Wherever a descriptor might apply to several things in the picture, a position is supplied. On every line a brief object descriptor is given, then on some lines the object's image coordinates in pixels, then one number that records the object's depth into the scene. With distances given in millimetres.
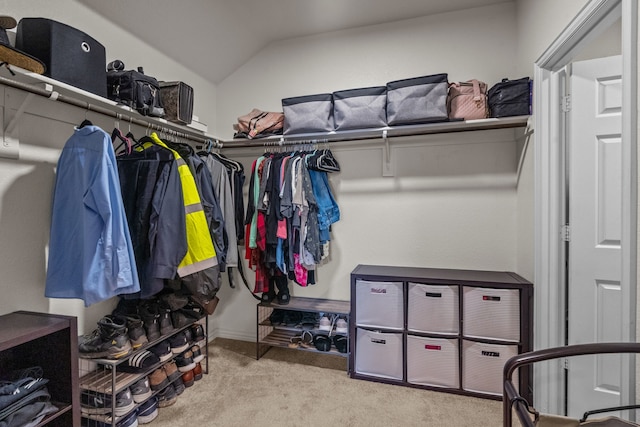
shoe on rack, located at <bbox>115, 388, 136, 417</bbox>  1573
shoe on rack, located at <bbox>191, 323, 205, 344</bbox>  2099
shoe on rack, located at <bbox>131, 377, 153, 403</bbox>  1671
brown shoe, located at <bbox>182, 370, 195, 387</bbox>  2040
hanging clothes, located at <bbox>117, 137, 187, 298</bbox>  1557
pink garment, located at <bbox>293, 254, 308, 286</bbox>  2266
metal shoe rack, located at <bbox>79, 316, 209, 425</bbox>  1516
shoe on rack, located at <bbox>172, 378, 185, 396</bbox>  1940
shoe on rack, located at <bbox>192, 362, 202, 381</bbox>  2117
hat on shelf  1114
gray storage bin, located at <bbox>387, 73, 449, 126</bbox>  1971
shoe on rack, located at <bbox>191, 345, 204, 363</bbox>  2047
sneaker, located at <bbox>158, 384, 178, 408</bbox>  1859
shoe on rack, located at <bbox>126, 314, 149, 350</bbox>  1642
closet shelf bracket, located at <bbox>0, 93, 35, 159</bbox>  1375
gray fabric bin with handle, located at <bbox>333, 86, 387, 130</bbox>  2119
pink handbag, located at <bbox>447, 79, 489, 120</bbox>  1982
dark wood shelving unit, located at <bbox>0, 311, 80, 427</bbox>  1265
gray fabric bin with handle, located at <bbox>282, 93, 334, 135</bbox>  2234
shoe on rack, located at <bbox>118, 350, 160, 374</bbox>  1688
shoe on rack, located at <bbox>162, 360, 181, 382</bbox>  1897
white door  1562
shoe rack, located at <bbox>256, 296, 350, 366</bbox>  2311
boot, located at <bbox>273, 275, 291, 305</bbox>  2455
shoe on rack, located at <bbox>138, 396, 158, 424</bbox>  1713
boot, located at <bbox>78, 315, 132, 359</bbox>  1517
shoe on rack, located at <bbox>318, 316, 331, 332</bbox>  2324
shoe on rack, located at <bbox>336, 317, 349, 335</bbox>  2271
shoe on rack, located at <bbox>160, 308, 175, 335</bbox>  1837
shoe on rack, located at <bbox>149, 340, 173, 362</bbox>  1812
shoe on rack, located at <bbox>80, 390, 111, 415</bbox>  1558
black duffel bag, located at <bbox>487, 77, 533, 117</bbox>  1855
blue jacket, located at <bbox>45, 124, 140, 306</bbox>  1312
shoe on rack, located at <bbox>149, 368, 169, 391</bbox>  1795
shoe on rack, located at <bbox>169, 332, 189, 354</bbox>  1916
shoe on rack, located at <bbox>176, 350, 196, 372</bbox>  1979
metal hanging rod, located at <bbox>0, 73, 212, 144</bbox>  1247
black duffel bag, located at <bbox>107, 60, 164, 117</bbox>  1629
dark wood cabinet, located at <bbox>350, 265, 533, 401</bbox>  1896
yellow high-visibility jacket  1683
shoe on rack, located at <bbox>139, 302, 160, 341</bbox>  1748
